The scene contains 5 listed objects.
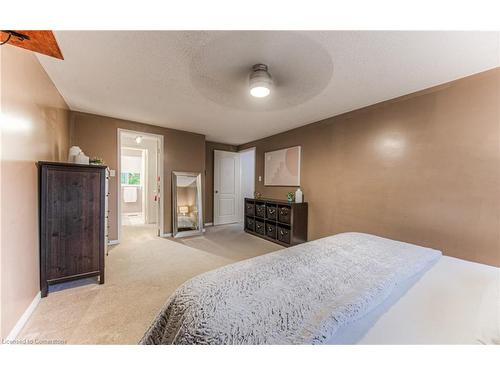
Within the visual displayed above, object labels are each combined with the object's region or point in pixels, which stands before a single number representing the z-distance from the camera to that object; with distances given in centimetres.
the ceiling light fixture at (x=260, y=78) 170
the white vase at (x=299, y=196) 359
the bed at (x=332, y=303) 67
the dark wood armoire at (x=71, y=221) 183
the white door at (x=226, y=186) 516
